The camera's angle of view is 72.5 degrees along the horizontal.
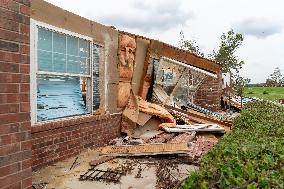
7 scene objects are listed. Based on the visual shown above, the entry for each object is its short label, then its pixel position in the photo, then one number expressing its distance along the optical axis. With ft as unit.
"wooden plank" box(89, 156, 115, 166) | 12.05
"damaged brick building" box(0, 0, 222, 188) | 6.50
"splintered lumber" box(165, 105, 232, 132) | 20.60
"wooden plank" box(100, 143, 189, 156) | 12.92
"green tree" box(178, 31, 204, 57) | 55.23
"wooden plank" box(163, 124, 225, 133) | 18.04
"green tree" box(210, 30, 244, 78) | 51.30
